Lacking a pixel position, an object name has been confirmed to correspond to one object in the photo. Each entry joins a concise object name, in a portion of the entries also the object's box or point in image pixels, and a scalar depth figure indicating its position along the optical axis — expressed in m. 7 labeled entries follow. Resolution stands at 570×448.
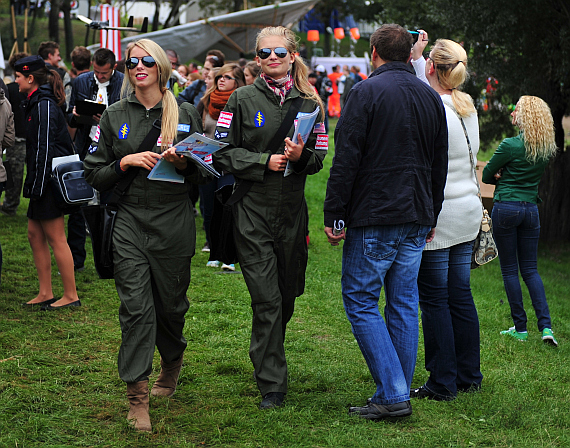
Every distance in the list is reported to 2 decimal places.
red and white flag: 12.29
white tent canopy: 23.59
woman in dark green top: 6.32
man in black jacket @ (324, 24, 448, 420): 3.93
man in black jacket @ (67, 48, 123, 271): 7.26
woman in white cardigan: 4.42
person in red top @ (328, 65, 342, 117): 27.73
